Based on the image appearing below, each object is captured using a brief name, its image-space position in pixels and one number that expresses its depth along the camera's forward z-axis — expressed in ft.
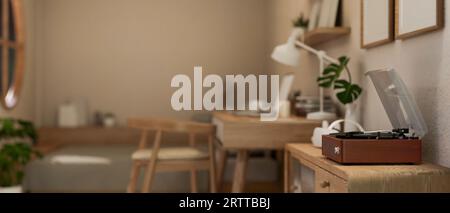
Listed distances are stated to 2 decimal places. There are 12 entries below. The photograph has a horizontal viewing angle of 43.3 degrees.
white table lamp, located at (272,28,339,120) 8.53
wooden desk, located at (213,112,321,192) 8.23
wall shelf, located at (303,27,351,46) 8.38
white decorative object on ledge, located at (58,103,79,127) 15.44
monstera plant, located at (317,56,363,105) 7.21
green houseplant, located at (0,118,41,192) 10.74
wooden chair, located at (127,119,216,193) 9.18
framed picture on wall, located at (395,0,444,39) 5.27
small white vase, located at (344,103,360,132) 7.27
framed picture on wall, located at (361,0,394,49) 6.50
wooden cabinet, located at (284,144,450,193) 4.72
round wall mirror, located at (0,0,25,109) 12.86
